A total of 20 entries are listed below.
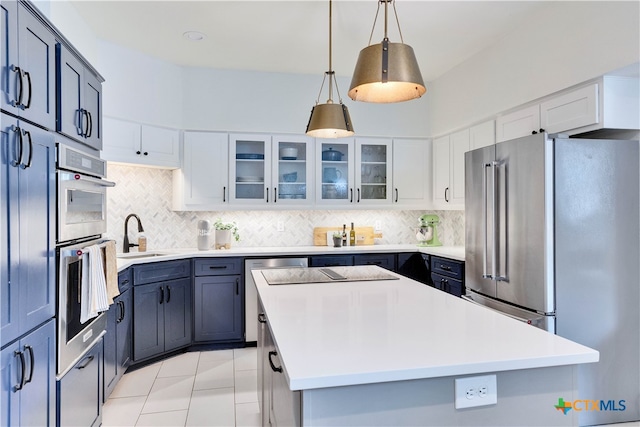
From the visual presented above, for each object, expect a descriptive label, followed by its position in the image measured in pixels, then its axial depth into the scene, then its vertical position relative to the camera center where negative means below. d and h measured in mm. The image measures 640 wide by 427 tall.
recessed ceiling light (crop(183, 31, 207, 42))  3402 +1509
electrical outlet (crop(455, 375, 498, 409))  1184 -494
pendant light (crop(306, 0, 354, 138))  2320 +557
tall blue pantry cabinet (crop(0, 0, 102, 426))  1486 +28
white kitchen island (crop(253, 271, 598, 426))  1108 -409
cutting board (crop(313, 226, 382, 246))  4676 -193
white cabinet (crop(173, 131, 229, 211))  4156 +449
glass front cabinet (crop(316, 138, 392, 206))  4477 +508
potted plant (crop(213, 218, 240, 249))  4273 -181
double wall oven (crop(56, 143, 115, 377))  1885 -109
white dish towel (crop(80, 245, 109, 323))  2037 -329
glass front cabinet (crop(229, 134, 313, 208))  4285 +506
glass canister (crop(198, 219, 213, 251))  4168 -157
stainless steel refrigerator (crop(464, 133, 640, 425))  2475 -227
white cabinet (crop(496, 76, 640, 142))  2539 +707
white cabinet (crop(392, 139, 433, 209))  4641 +499
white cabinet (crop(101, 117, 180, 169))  3566 +676
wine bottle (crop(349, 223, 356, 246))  4680 -224
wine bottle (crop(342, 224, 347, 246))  4656 -201
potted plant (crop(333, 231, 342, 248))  4551 -239
